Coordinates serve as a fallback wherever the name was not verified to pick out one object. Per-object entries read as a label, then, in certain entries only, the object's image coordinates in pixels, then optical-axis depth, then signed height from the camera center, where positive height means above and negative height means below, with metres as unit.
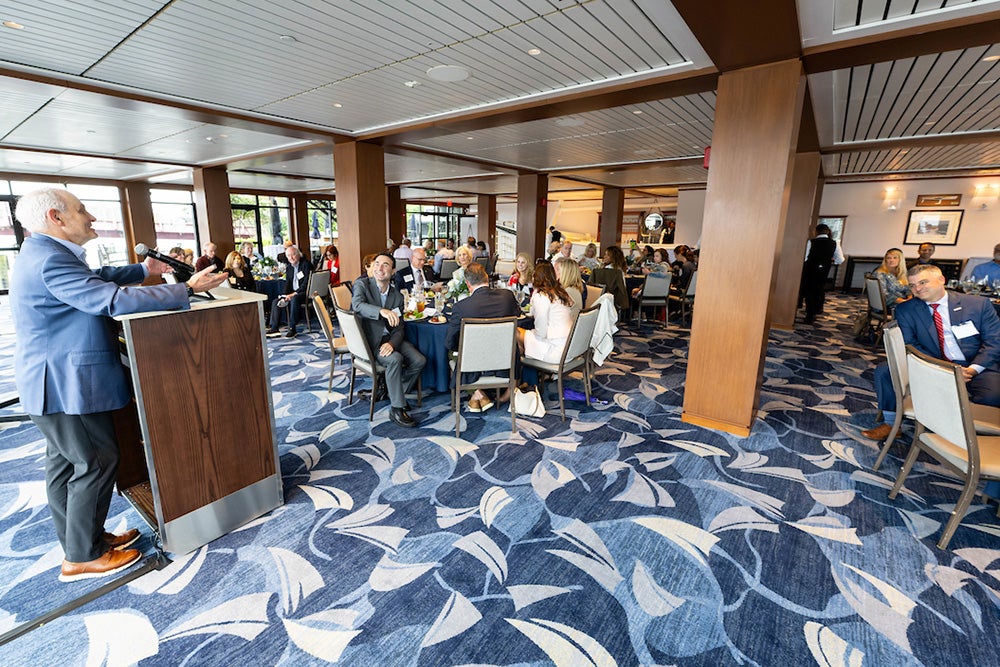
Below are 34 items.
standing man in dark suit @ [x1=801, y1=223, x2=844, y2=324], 7.92 -0.36
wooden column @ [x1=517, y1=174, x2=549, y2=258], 10.60 +0.72
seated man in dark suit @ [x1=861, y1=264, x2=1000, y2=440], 3.04 -0.54
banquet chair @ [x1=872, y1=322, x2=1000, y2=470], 2.90 -0.81
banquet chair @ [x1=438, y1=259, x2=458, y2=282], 9.72 -0.59
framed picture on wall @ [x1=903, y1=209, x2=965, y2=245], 11.08 +0.59
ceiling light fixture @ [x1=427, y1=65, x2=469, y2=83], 3.88 +1.47
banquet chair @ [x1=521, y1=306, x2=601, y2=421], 3.73 -0.93
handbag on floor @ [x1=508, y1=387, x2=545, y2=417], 3.97 -1.41
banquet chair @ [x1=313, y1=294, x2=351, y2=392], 4.24 -0.88
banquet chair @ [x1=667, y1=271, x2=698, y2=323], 7.33 -0.88
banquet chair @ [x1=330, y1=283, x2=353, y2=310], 4.81 -0.62
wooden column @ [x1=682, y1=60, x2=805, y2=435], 3.19 +0.09
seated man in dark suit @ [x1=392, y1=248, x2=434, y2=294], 4.89 -0.41
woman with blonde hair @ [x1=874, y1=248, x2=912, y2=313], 5.93 -0.39
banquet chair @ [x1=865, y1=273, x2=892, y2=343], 6.11 -0.77
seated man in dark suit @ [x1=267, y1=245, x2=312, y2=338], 6.80 -0.76
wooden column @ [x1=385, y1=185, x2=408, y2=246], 15.67 +0.94
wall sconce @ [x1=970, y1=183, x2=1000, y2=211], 10.52 +1.32
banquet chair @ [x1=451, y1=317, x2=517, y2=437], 3.21 -0.79
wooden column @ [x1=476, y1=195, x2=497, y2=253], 17.03 +0.93
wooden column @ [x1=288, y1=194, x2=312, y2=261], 17.91 +0.62
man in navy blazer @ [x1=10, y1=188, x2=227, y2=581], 1.79 -0.51
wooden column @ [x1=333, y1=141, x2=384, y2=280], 6.65 +0.61
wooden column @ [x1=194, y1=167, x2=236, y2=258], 9.74 +0.66
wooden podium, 2.01 -0.91
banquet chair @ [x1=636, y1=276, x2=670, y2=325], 7.01 -0.73
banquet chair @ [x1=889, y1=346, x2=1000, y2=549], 2.17 -0.89
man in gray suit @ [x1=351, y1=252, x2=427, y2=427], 3.75 -0.79
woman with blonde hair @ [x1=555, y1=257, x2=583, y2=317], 4.54 -0.34
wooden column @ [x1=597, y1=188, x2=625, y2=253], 13.30 +0.83
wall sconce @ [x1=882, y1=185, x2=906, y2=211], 11.61 +1.36
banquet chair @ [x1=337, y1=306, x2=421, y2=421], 3.70 -0.92
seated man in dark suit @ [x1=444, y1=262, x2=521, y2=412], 3.54 -0.49
